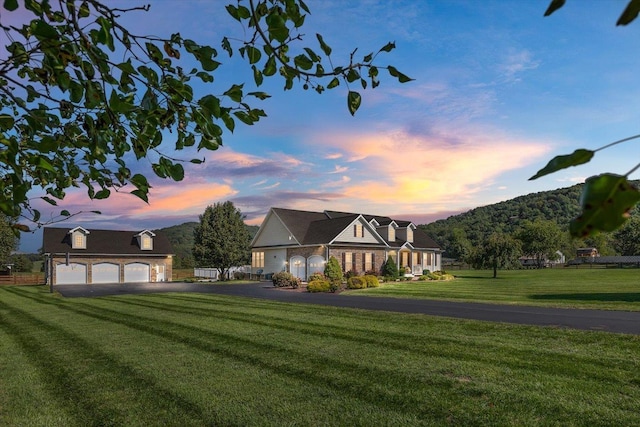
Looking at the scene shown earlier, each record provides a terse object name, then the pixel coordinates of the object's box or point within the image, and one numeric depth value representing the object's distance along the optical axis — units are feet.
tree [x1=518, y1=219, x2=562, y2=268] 289.74
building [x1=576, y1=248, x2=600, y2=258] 395.34
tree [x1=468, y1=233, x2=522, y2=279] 152.46
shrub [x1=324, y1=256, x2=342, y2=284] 109.91
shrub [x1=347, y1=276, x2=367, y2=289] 100.42
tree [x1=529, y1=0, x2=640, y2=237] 2.43
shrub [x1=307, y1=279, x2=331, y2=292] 94.79
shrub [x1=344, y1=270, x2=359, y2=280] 123.90
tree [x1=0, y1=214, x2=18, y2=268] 171.12
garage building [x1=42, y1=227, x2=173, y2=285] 148.56
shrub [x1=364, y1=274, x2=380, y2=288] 103.24
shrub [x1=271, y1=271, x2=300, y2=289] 108.47
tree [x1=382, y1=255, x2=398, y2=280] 132.50
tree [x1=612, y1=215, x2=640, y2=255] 322.10
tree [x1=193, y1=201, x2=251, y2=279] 164.86
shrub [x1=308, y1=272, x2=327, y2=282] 108.04
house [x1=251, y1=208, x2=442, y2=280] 133.49
